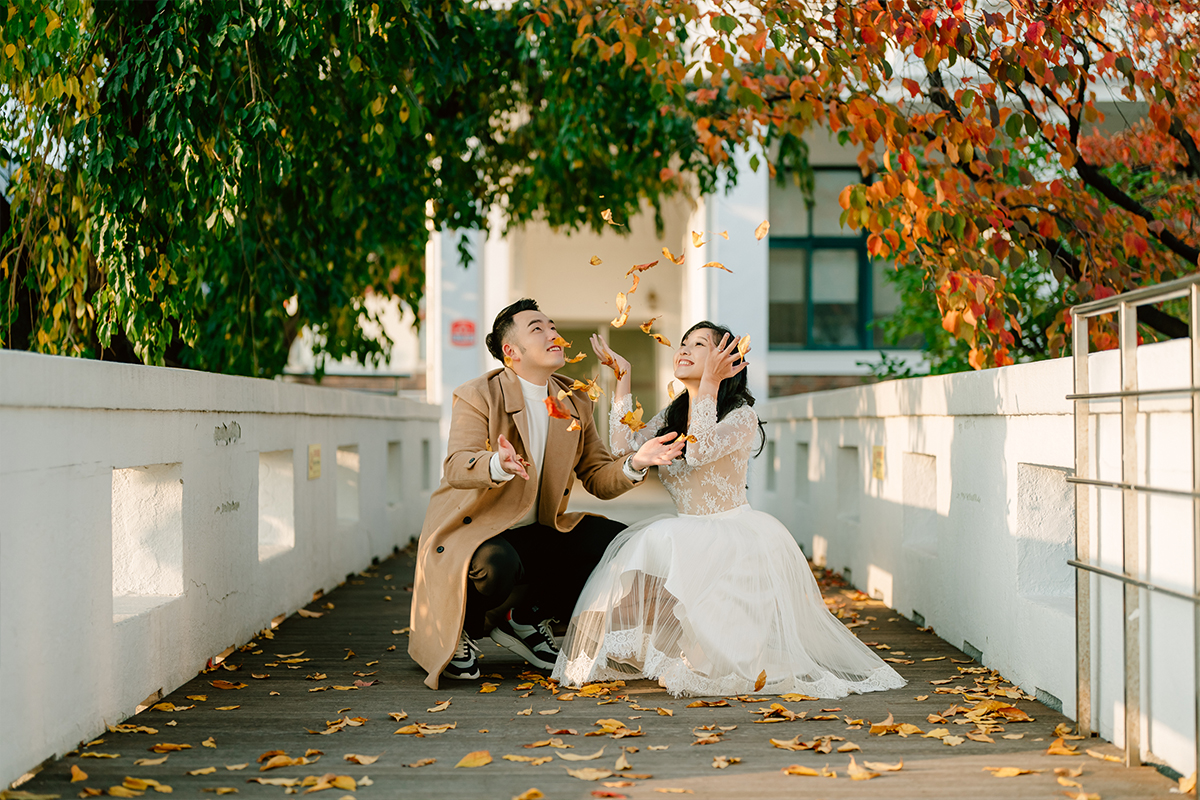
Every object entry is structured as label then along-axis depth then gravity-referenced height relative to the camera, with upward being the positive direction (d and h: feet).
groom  15.20 -1.44
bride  14.69 -2.43
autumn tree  17.01 +5.18
